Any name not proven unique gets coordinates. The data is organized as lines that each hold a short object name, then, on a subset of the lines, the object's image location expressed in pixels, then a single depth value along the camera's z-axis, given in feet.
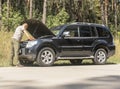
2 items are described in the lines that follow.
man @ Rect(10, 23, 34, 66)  62.69
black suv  64.08
